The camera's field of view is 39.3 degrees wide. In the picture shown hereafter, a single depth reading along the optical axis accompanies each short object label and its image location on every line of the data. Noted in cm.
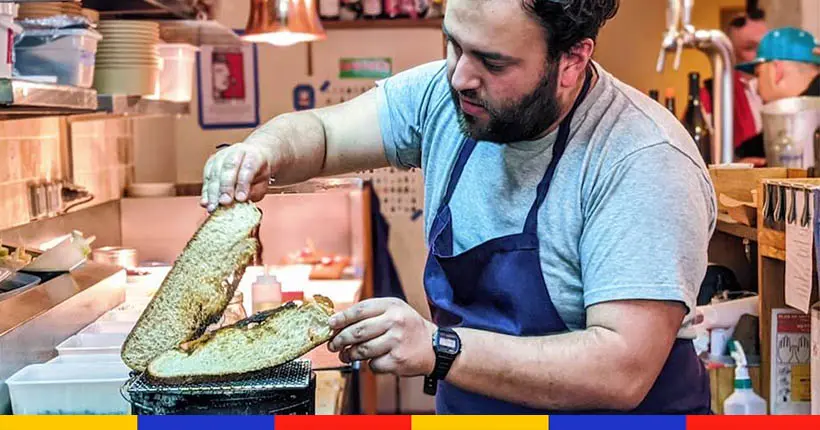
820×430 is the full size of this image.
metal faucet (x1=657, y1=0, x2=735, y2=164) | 382
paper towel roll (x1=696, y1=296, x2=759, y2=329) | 291
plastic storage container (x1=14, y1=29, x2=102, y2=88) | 258
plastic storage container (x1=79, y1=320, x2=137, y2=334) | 239
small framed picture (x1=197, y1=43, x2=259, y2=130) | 570
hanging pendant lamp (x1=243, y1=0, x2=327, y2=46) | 361
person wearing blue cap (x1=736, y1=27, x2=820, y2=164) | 423
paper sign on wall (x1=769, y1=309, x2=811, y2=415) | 271
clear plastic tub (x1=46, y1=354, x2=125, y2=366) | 211
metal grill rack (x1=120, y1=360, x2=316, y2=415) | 152
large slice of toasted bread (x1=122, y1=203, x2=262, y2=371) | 162
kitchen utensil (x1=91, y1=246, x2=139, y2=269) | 271
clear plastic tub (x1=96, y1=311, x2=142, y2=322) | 247
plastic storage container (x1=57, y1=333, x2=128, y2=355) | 223
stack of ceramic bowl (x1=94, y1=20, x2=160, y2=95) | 319
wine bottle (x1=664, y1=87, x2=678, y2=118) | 515
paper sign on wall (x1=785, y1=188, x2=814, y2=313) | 233
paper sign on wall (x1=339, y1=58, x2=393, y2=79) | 586
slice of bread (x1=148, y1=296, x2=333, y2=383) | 155
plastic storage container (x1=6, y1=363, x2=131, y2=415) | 193
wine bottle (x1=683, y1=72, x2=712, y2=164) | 451
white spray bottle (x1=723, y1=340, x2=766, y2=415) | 276
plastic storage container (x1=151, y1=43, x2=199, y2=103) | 374
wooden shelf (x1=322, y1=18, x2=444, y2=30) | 580
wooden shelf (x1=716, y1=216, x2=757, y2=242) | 281
